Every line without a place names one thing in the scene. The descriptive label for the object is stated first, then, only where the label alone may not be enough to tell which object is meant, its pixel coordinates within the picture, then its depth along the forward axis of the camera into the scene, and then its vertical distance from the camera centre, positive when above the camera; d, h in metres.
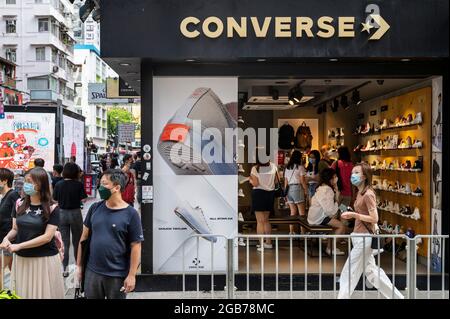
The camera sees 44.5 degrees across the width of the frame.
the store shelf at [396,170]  9.50 -0.23
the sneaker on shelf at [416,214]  9.27 -0.96
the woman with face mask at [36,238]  5.46 -0.82
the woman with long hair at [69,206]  8.89 -0.78
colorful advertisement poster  17.36 +0.71
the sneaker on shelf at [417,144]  9.21 +0.24
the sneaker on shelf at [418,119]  9.22 +0.67
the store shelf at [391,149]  9.73 +0.17
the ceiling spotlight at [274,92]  11.53 +1.39
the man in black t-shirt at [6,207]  6.95 -0.62
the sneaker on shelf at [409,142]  9.72 +0.29
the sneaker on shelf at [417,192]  9.23 -0.57
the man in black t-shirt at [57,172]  10.34 -0.26
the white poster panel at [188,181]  8.16 -0.34
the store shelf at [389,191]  9.71 -0.66
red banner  19.40 -0.84
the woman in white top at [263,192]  10.25 -0.64
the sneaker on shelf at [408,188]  9.75 -0.53
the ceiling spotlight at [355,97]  11.39 +1.29
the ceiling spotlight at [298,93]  11.21 +1.35
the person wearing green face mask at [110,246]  4.93 -0.80
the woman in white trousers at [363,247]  6.44 -1.04
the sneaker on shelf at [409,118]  9.71 +0.71
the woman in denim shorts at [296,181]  11.57 -0.48
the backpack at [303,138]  14.54 +0.53
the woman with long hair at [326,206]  9.62 -0.84
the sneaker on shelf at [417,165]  9.25 -0.12
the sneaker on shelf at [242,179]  11.31 -0.43
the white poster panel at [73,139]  19.05 +0.73
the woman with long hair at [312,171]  11.94 -0.28
